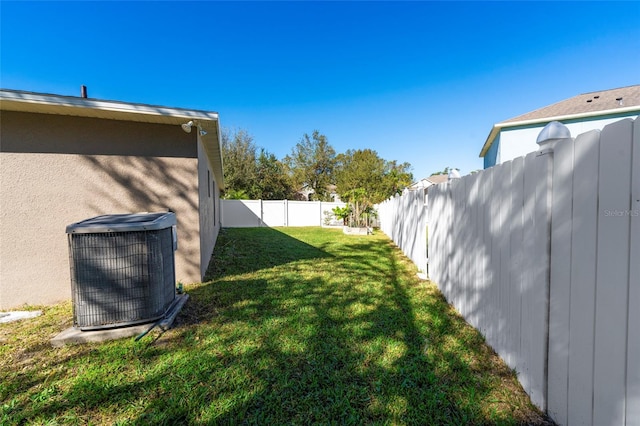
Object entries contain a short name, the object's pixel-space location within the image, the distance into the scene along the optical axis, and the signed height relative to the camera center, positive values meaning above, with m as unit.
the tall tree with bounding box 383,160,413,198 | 28.58 +2.64
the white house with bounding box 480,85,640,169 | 9.37 +3.35
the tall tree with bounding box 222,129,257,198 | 23.00 +4.14
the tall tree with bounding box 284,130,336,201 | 32.75 +5.97
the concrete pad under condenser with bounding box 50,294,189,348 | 2.66 -1.36
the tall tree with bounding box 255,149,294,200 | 24.78 +2.82
